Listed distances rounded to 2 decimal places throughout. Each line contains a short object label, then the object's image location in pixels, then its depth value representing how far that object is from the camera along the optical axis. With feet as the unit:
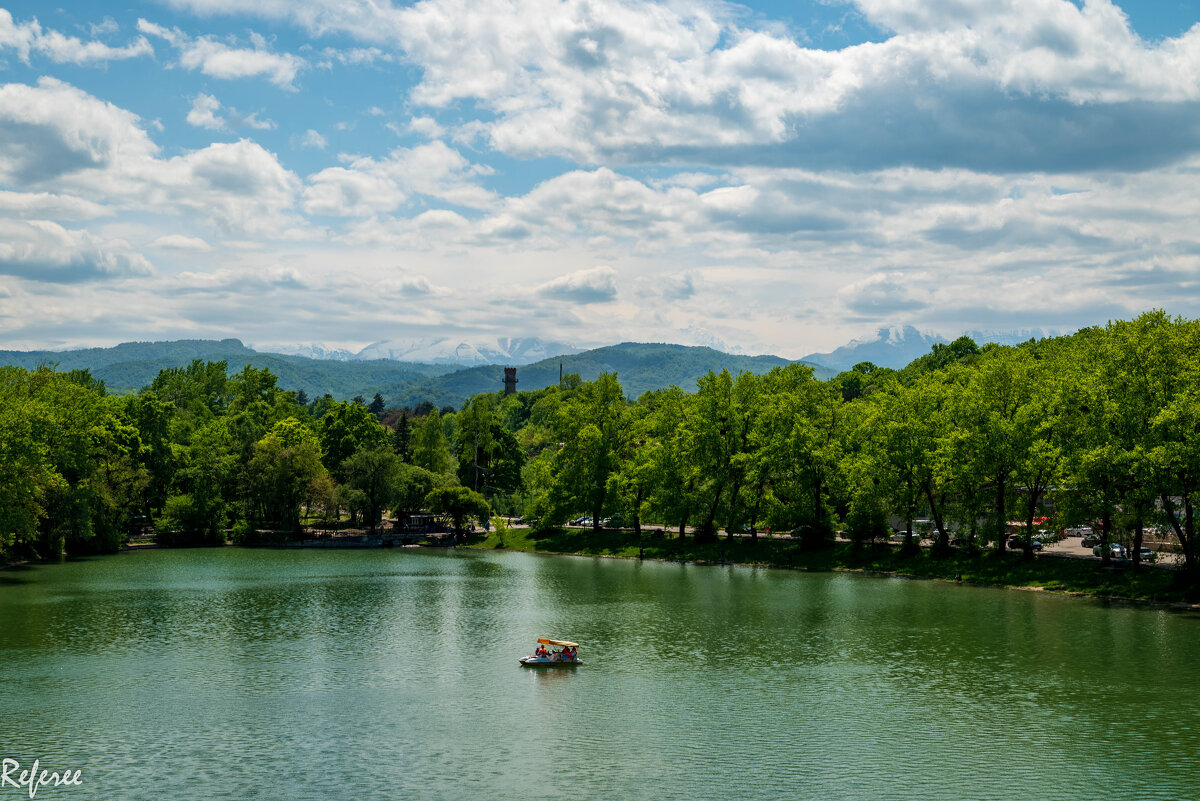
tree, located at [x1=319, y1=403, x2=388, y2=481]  501.97
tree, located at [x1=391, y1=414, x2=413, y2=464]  622.13
